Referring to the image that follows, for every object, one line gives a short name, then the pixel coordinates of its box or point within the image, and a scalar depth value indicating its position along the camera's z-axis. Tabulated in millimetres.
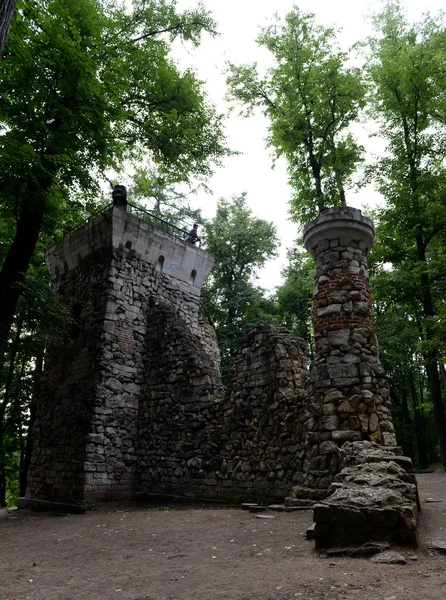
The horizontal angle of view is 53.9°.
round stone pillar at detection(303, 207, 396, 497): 6715
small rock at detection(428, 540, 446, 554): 4000
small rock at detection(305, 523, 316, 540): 4664
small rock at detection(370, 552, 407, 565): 3668
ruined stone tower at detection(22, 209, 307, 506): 8812
